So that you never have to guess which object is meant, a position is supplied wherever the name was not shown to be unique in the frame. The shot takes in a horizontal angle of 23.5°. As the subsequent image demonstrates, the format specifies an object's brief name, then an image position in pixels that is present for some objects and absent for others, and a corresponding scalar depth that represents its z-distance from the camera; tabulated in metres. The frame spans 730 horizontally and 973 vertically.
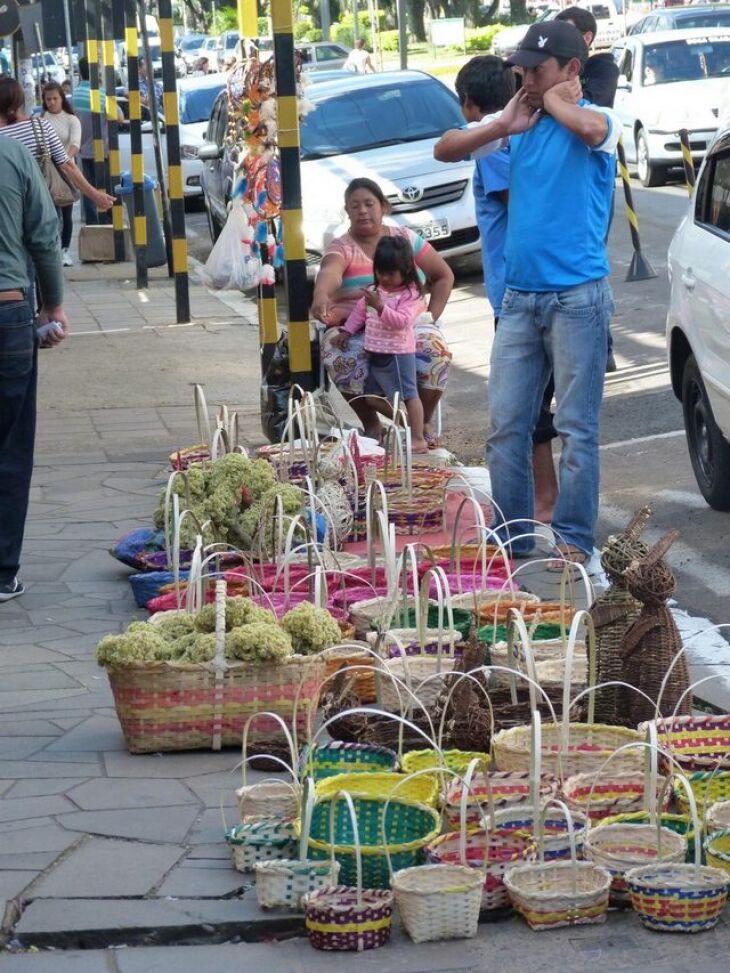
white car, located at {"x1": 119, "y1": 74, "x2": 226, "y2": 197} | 24.61
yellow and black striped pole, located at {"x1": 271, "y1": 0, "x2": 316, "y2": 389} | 9.15
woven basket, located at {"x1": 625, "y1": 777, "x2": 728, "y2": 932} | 3.90
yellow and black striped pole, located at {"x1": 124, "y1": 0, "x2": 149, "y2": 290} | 17.97
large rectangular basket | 5.07
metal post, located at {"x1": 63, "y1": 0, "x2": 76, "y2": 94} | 23.88
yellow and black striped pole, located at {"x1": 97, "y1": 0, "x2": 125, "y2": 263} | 20.86
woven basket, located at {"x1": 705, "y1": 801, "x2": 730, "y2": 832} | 4.26
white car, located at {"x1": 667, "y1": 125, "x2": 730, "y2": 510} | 7.64
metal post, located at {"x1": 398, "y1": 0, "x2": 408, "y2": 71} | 35.47
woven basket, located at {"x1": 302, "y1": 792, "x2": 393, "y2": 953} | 3.88
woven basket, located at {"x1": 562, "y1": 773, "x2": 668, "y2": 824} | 4.39
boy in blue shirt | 7.48
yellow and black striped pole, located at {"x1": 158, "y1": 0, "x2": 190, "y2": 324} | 14.98
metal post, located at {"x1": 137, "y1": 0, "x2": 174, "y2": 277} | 19.28
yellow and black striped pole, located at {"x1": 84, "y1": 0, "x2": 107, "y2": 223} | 23.91
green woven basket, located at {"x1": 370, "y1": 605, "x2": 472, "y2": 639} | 5.89
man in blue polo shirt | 6.62
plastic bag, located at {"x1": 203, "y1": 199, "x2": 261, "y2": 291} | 12.62
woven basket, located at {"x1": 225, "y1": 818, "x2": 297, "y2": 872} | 4.23
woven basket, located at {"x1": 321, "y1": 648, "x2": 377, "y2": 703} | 5.39
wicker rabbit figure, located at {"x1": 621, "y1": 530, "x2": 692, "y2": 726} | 5.02
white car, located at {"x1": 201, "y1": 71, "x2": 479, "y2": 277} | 15.40
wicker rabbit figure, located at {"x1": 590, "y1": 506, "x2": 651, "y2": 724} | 5.21
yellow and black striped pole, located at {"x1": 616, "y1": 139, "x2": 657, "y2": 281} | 15.12
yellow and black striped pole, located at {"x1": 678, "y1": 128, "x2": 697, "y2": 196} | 17.03
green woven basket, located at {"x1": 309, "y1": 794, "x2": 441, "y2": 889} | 4.30
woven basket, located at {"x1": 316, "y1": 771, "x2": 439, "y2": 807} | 4.50
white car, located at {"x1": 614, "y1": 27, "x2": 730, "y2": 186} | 21.77
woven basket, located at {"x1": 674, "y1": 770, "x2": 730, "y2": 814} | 4.47
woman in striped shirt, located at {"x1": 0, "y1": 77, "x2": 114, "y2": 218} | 13.45
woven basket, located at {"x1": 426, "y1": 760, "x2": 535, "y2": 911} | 4.05
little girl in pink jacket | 8.95
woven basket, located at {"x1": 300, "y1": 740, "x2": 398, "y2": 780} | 4.72
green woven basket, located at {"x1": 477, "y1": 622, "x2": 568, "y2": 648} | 5.78
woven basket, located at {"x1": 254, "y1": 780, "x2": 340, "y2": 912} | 4.03
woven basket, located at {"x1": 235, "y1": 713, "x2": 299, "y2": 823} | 4.46
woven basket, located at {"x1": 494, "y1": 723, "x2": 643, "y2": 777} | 4.62
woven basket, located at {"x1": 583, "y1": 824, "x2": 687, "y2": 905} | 4.07
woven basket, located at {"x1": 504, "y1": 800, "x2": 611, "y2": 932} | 3.96
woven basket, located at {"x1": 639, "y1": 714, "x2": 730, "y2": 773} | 4.71
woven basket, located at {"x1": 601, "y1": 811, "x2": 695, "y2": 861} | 4.26
